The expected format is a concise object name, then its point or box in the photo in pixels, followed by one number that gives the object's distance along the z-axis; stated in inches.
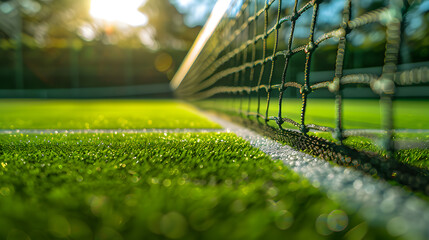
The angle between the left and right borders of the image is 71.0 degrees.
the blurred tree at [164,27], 690.1
